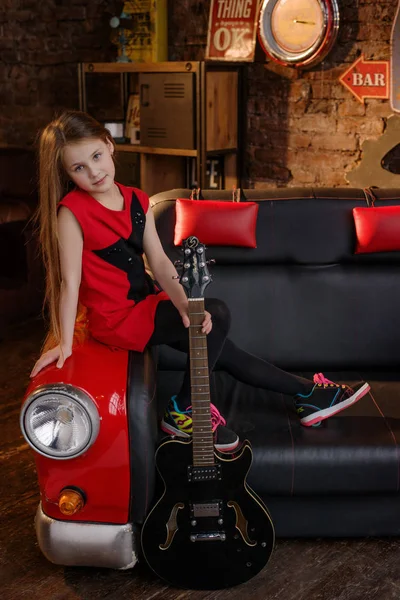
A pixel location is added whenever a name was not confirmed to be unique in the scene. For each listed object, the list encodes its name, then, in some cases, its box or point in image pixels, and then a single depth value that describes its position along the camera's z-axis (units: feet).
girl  6.59
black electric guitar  6.25
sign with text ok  13.14
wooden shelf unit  12.92
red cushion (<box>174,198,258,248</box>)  8.12
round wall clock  12.11
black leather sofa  8.31
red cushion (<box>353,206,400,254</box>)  8.04
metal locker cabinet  13.01
